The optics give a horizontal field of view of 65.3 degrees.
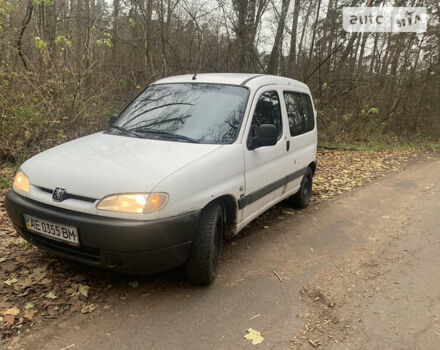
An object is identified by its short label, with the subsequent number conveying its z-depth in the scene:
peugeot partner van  2.44
